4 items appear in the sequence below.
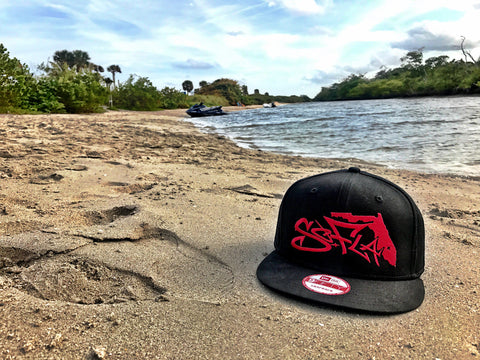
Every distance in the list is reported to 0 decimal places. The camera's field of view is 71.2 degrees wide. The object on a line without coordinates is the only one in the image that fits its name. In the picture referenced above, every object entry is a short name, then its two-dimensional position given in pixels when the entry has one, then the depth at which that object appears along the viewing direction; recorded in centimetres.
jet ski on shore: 2746
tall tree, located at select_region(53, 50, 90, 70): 6538
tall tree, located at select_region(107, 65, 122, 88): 4866
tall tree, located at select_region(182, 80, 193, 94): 8206
